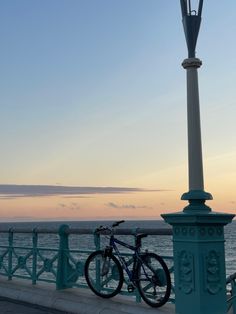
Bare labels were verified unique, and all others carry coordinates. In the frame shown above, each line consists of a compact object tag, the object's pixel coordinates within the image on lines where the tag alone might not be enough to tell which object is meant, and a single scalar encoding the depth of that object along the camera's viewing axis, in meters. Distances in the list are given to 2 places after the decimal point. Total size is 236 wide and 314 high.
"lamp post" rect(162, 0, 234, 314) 4.05
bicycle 5.05
